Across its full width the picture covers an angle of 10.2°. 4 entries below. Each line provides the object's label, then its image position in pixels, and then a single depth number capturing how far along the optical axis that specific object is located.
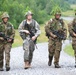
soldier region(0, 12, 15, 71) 15.61
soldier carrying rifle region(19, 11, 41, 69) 16.09
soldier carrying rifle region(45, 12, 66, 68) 16.38
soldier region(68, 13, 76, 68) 16.52
